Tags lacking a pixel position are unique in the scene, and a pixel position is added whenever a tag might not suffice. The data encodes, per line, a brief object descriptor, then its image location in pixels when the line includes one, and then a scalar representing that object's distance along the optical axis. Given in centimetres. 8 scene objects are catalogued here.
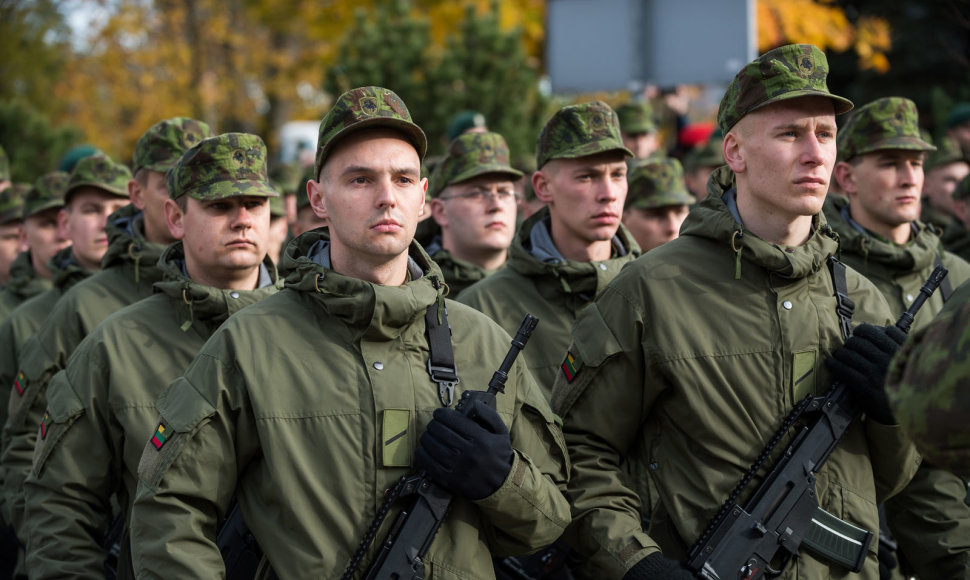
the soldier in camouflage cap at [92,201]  712
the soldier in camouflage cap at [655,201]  754
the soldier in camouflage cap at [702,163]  1027
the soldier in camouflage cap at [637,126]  1069
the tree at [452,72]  1498
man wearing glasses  700
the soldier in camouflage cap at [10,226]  962
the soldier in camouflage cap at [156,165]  584
